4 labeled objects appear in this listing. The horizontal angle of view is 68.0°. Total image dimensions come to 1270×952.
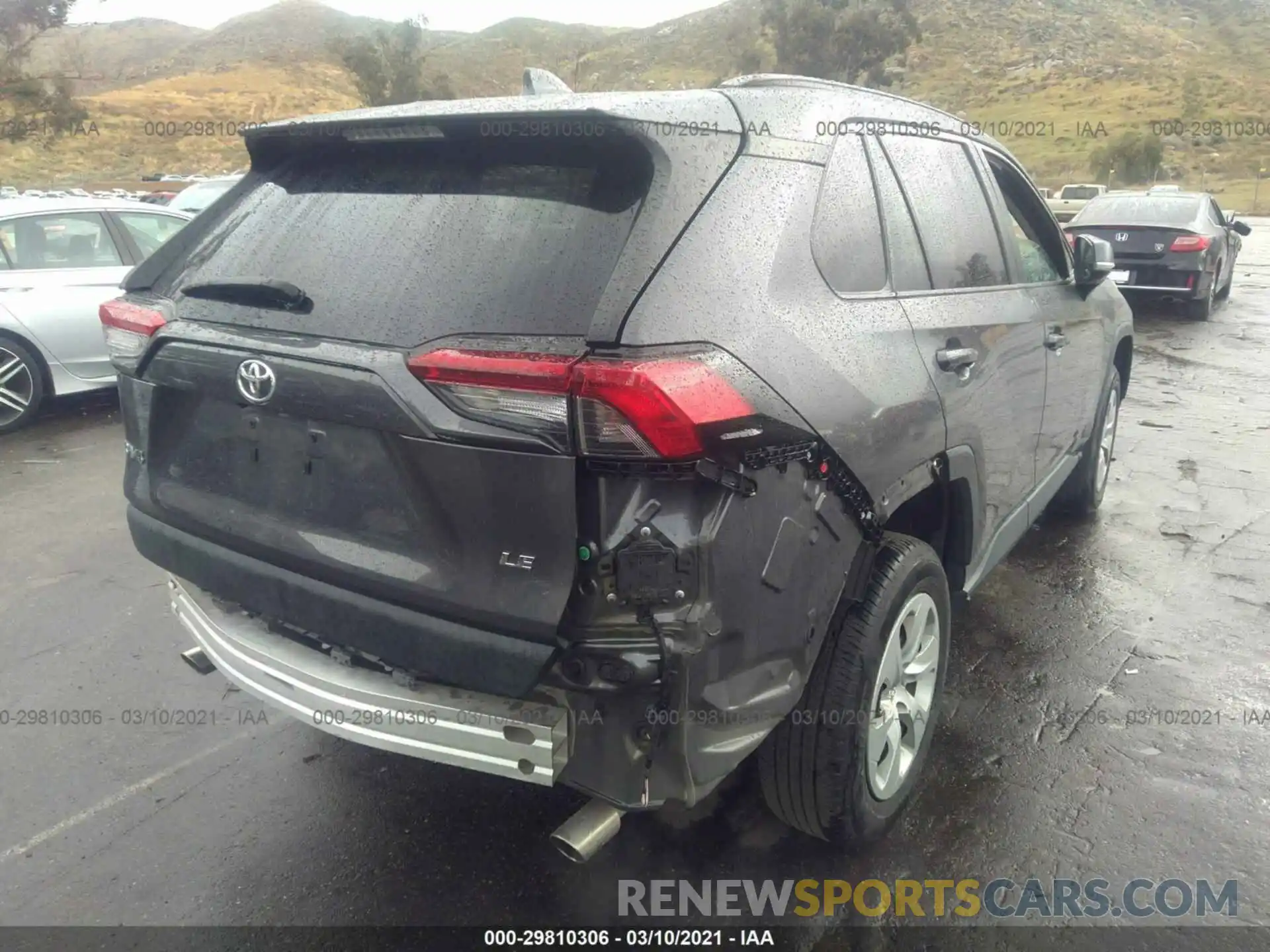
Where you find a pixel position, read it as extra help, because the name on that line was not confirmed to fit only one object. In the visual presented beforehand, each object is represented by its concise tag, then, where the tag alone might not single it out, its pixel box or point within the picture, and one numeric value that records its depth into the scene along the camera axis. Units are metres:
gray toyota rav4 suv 1.85
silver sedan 6.89
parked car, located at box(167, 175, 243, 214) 12.06
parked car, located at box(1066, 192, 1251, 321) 11.28
